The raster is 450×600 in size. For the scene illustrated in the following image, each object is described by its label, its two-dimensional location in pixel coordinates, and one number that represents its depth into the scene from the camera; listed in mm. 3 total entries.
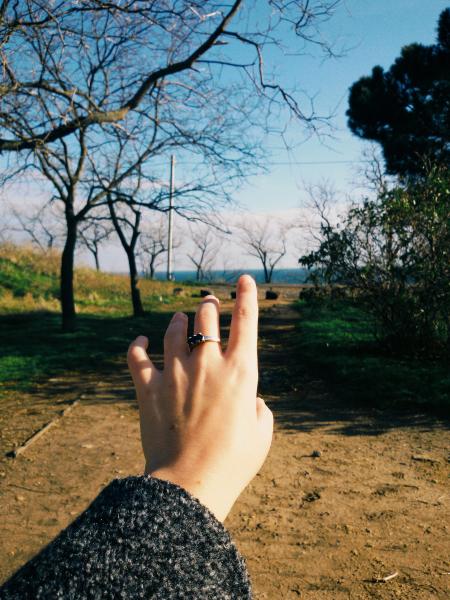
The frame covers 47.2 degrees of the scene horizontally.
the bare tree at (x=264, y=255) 51575
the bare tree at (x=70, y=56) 6227
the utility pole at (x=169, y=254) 33812
